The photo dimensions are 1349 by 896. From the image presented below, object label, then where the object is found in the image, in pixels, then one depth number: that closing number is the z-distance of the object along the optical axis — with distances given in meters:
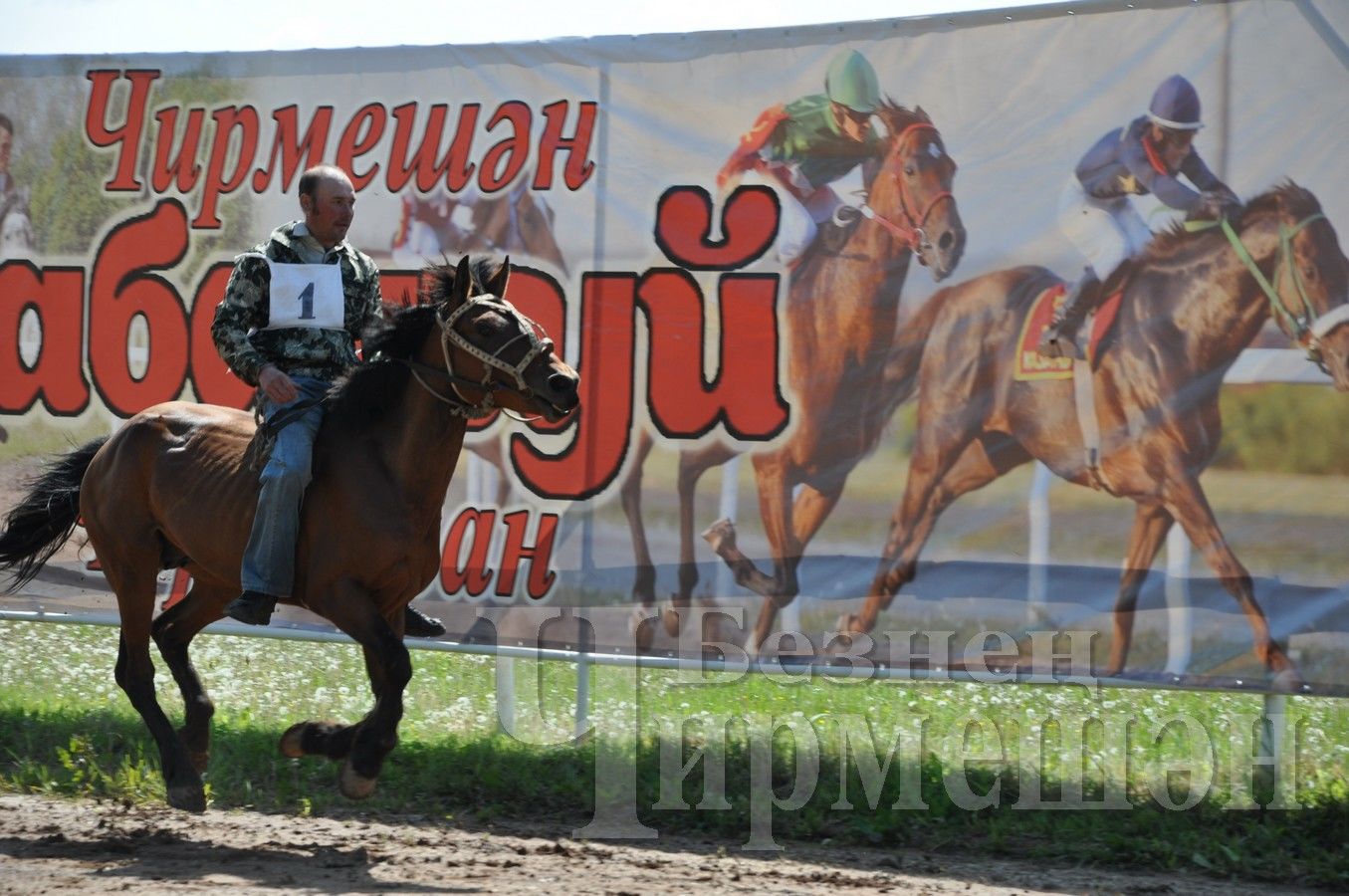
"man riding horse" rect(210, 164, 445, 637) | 12.88
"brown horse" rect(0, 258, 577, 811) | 12.47
